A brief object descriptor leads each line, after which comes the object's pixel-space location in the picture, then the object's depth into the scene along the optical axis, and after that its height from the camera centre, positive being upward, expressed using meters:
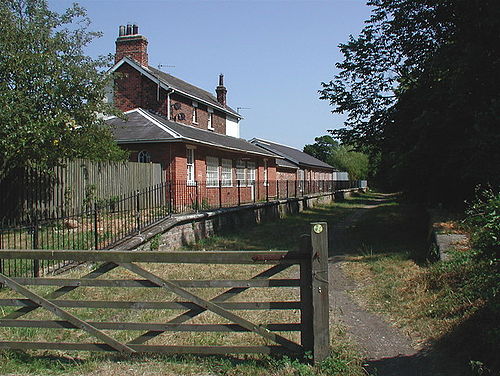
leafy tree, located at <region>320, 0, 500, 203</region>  10.40 +2.46
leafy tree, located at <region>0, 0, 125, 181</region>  11.14 +2.74
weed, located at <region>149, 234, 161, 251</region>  11.41 -1.39
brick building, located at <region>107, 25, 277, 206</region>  19.14 +2.53
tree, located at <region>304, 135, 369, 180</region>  74.12 +3.57
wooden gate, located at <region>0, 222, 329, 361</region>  4.22 -1.10
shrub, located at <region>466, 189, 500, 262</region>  3.94 -0.45
